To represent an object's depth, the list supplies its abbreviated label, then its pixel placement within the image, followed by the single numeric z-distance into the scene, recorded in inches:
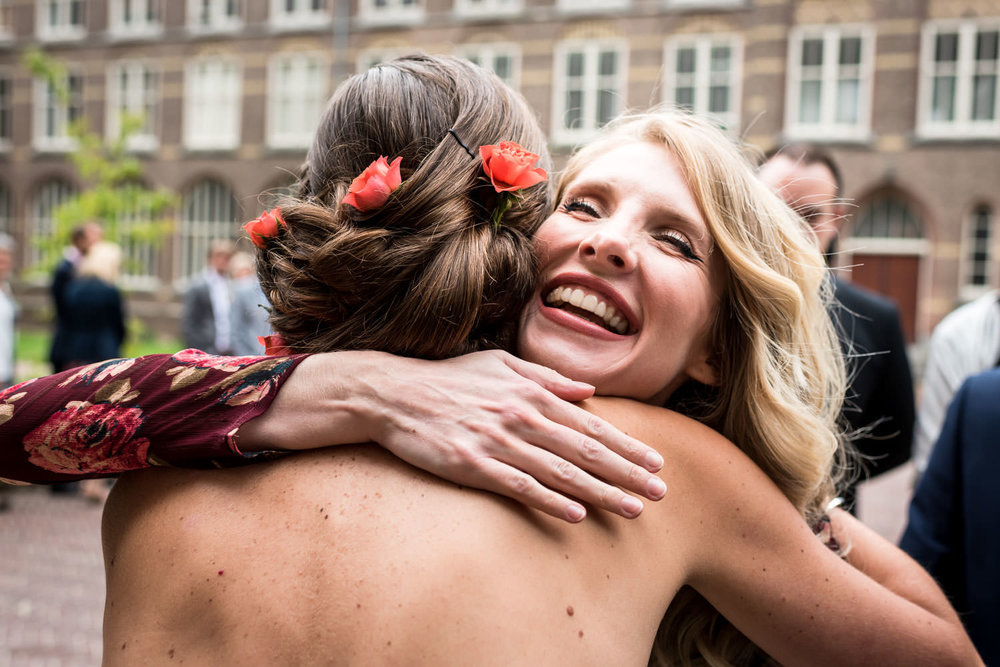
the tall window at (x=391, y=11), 927.7
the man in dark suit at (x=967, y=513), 78.5
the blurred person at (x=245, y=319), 328.8
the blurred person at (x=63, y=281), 305.9
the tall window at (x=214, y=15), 1007.0
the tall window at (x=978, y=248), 773.3
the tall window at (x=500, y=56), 893.2
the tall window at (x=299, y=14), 970.1
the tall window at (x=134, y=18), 1047.6
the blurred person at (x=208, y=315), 359.3
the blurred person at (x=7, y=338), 279.3
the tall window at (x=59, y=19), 1088.8
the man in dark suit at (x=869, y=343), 144.6
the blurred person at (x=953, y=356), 153.6
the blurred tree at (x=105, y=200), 607.5
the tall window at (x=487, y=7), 886.4
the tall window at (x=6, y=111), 1110.4
